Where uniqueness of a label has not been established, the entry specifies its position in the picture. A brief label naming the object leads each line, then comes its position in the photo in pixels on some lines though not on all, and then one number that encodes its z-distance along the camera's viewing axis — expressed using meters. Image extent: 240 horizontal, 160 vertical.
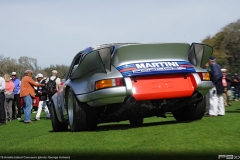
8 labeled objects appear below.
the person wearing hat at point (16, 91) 18.46
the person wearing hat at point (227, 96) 20.94
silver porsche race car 6.84
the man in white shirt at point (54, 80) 16.45
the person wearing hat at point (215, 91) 11.58
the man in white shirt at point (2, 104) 14.43
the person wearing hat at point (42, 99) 16.91
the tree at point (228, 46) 56.06
